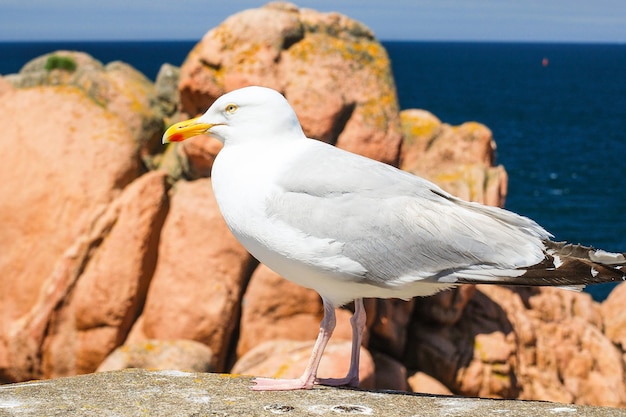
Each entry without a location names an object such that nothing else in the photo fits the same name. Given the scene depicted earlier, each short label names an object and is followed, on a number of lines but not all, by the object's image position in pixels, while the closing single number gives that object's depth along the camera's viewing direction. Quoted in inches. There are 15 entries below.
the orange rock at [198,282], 483.2
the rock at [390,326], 496.1
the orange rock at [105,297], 486.9
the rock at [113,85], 524.1
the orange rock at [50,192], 494.9
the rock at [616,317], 597.6
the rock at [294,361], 414.3
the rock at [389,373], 472.7
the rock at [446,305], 510.9
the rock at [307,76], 490.3
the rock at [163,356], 451.2
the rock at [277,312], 478.0
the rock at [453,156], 533.6
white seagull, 222.7
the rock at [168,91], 552.7
